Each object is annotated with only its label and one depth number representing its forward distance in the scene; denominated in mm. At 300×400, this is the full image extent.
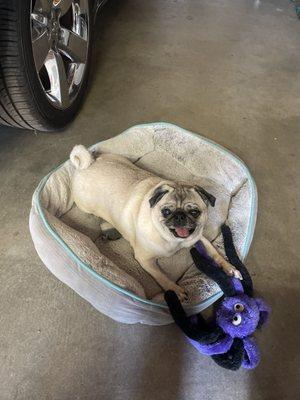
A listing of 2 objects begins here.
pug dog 1521
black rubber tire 1589
